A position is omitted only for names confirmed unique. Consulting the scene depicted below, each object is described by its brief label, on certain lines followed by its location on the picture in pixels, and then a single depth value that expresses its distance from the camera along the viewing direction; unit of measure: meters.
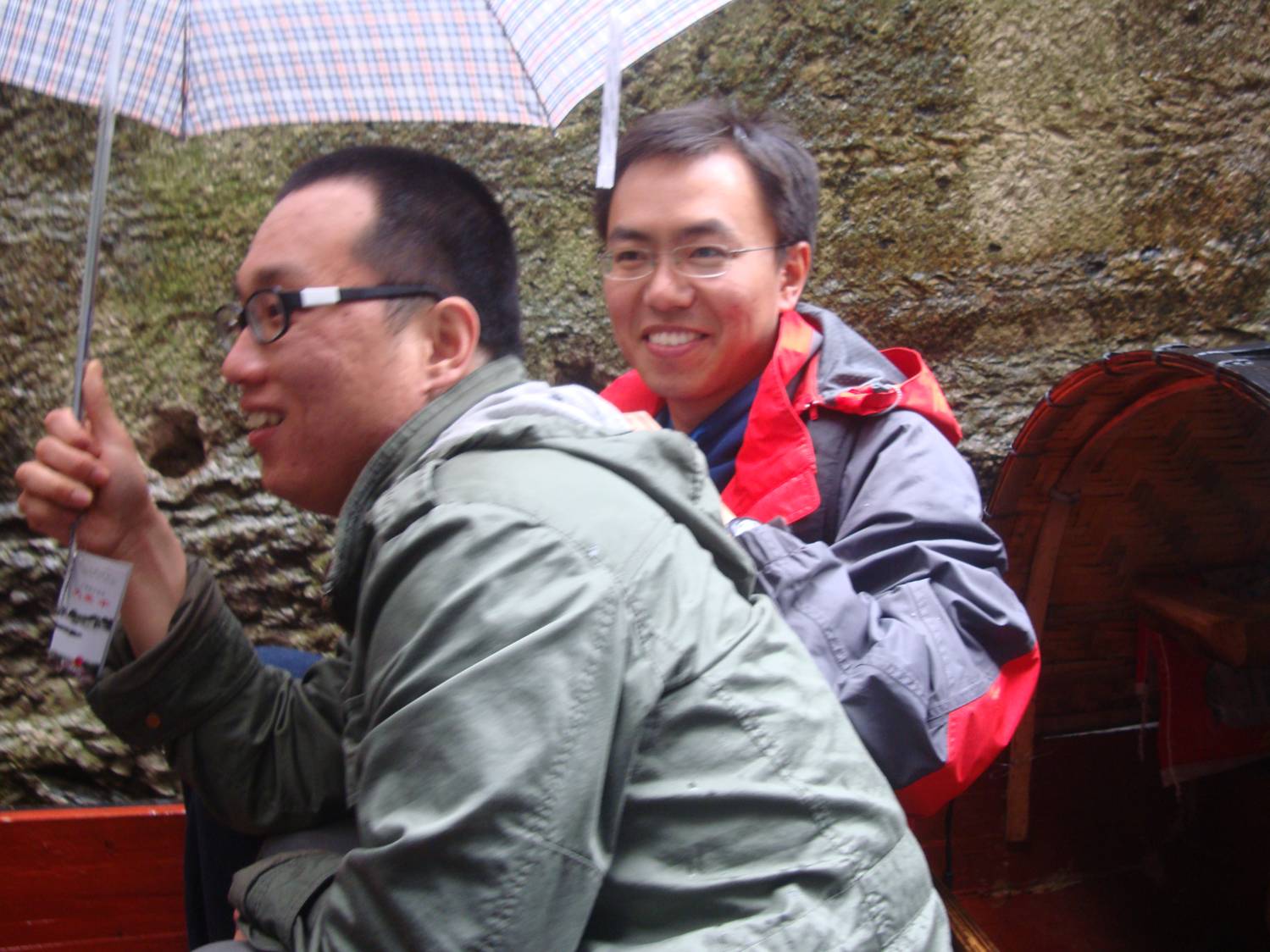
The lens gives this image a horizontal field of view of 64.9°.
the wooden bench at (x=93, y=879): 2.41
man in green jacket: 0.97
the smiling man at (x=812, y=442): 1.68
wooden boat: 2.50
